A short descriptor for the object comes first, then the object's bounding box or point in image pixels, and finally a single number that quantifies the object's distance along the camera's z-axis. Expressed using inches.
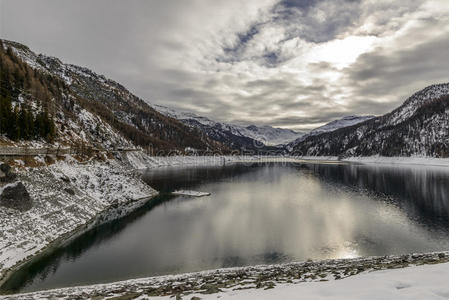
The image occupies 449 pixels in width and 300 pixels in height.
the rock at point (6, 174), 1224.8
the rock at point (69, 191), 1577.3
